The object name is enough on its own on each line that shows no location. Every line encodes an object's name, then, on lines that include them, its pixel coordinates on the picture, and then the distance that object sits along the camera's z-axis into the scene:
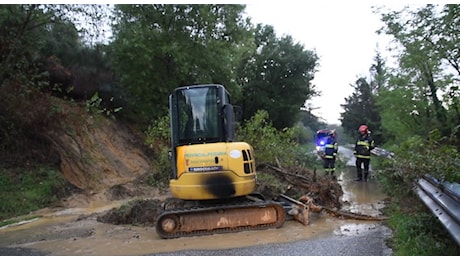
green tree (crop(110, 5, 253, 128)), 20.11
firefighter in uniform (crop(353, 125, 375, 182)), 13.82
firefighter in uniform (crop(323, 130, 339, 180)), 13.64
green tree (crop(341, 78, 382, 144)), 44.28
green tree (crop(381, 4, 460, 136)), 10.64
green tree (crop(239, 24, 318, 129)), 35.66
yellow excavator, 7.89
